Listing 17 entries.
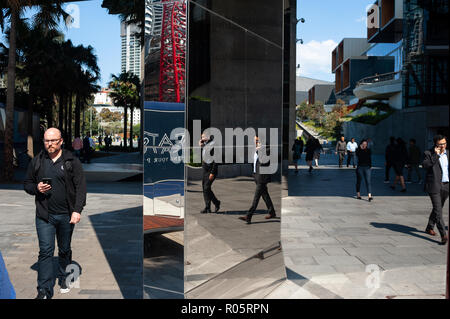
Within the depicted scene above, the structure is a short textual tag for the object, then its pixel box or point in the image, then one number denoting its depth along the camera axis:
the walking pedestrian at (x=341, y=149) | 24.12
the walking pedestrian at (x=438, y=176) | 7.18
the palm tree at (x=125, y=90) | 62.59
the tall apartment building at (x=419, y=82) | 31.27
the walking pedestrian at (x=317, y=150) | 22.08
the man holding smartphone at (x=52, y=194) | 4.49
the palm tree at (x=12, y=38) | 15.85
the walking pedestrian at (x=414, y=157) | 16.64
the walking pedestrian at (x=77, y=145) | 26.77
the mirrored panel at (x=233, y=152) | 3.63
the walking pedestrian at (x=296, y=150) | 21.06
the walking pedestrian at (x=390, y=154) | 14.91
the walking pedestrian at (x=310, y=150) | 21.09
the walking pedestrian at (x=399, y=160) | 14.58
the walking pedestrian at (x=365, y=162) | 11.86
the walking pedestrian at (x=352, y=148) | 22.94
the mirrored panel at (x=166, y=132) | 3.49
